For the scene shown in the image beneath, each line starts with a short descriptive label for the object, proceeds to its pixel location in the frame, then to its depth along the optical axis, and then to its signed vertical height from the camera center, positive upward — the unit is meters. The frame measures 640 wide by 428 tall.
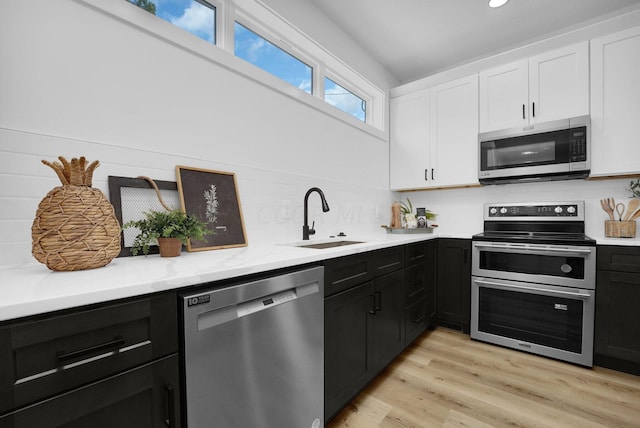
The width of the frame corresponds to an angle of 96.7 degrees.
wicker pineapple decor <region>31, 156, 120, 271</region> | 0.87 -0.05
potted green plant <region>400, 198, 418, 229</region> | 2.99 -0.16
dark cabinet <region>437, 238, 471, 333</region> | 2.66 -0.76
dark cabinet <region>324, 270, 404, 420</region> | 1.44 -0.76
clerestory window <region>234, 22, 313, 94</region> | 2.02 +1.16
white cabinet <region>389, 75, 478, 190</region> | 2.92 +0.76
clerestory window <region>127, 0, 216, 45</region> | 1.52 +1.14
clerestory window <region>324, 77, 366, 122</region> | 2.82 +1.15
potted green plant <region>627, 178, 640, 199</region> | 2.34 +0.12
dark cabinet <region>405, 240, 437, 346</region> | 2.25 -0.72
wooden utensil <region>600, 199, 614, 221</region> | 2.41 -0.04
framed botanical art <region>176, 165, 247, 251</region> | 1.51 +0.02
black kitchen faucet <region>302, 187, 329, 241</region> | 2.06 -0.15
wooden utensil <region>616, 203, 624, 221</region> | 2.40 -0.06
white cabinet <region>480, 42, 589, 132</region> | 2.38 +1.03
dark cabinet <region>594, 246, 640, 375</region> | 1.99 -0.76
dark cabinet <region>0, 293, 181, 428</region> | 0.60 -0.38
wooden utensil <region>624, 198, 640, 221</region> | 2.30 -0.04
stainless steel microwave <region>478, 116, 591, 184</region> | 2.35 +0.46
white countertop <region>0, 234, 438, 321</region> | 0.62 -0.20
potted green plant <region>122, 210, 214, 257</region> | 1.23 -0.10
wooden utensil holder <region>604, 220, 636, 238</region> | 2.25 -0.21
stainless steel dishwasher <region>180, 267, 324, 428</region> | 0.89 -0.54
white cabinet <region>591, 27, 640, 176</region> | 2.20 +0.79
